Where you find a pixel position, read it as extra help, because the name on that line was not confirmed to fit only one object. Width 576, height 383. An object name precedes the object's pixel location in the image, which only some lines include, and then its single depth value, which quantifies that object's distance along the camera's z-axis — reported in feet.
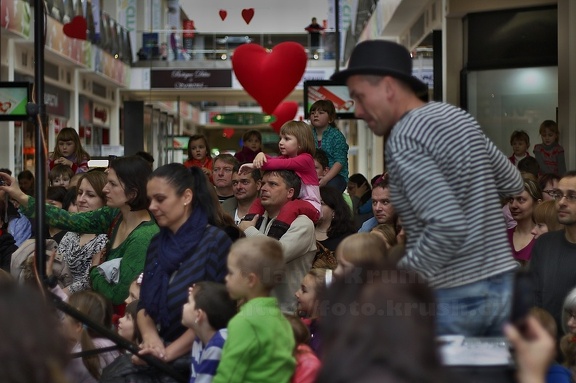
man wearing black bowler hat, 10.69
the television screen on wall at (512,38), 40.68
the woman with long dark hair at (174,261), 14.58
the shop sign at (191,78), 96.73
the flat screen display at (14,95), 31.99
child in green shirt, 12.68
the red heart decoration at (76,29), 63.73
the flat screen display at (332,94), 42.60
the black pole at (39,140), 14.92
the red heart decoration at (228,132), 149.07
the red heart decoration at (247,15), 72.91
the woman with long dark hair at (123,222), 17.54
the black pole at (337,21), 48.87
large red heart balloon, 47.55
